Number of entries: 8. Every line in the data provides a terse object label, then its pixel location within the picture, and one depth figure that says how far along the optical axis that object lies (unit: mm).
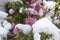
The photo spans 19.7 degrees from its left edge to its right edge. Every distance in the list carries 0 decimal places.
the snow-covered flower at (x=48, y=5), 1131
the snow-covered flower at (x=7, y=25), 839
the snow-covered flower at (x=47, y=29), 775
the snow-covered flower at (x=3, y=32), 799
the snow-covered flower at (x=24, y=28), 805
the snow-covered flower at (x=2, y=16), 946
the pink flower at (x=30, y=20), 842
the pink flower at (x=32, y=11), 933
